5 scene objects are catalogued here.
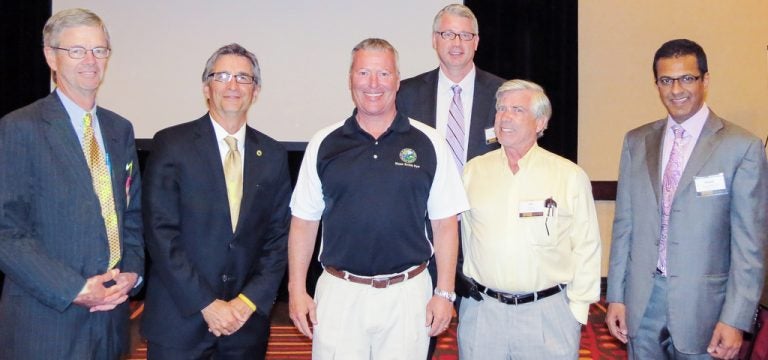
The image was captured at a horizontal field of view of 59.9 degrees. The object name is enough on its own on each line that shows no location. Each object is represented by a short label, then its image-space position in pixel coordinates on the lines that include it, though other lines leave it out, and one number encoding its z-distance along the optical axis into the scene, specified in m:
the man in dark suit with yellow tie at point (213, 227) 2.47
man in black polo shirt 2.46
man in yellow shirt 2.52
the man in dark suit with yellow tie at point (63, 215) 2.18
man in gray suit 2.55
